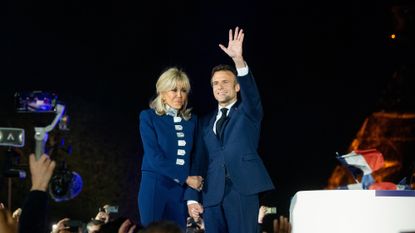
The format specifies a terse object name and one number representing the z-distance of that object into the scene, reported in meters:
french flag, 11.91
